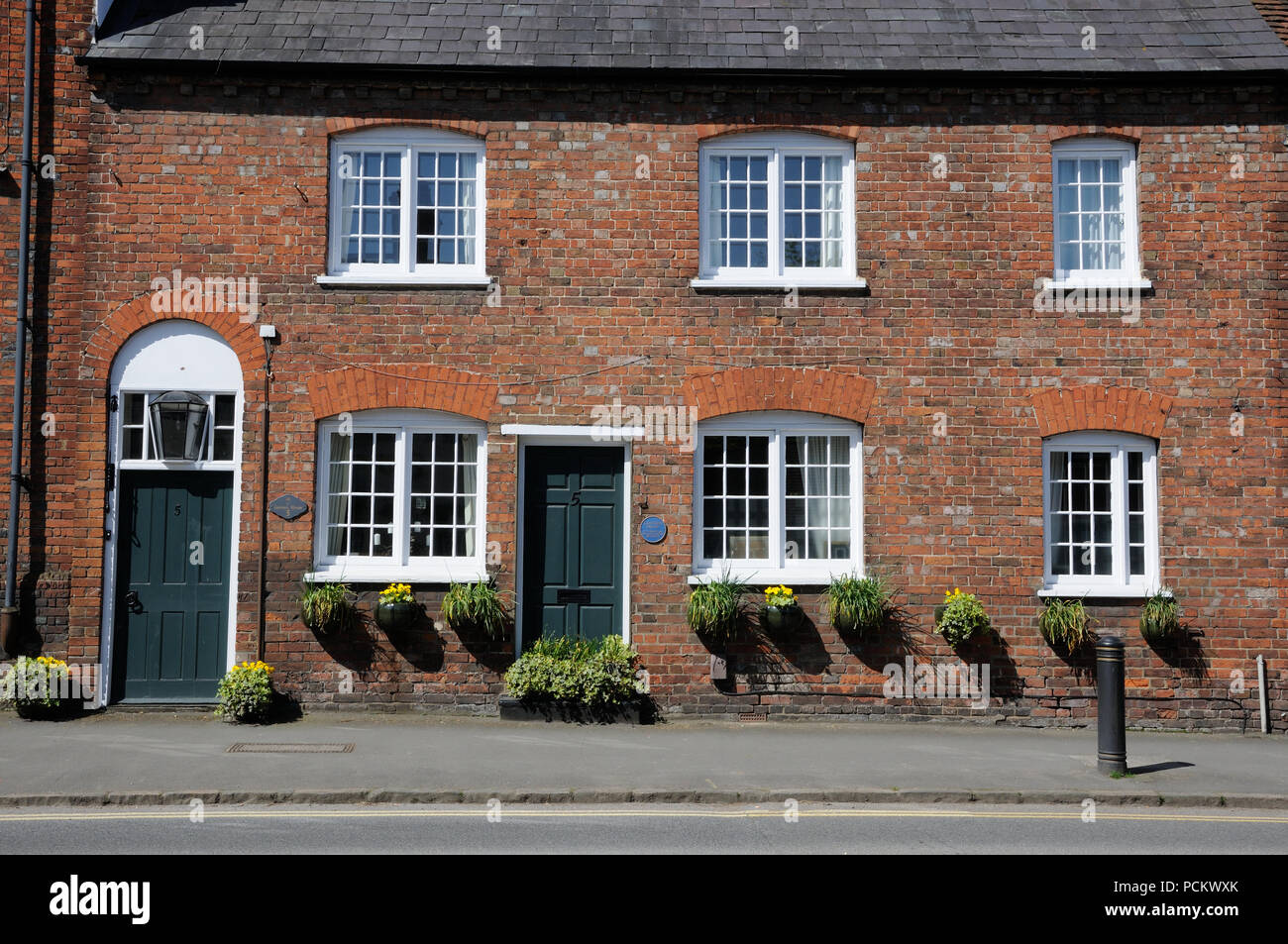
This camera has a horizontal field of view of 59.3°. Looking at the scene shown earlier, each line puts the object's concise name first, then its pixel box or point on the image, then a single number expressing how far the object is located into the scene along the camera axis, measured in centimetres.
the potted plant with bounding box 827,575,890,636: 1146
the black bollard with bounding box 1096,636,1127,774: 922
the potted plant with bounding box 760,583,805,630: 1147
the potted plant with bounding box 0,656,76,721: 1091
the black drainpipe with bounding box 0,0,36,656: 1123
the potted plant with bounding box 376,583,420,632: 1132
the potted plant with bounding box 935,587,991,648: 1146
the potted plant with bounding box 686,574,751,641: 1147
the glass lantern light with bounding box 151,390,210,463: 1156
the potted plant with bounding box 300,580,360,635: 1134
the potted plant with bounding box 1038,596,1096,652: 1158
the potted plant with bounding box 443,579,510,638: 1139
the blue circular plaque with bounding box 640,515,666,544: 1172
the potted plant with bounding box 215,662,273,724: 1096
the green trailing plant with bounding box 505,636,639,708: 1119
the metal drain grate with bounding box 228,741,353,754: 977
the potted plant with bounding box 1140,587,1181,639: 1158
